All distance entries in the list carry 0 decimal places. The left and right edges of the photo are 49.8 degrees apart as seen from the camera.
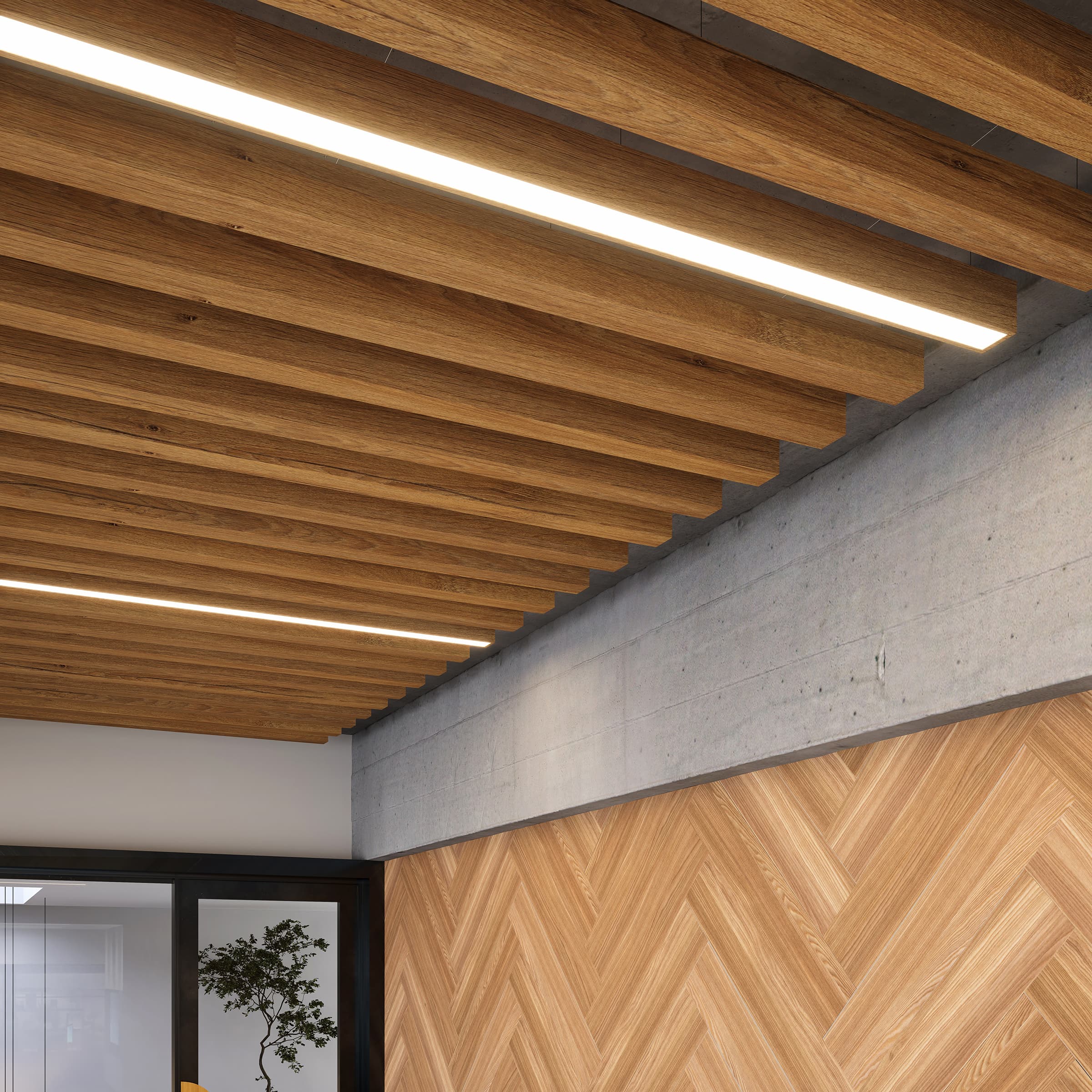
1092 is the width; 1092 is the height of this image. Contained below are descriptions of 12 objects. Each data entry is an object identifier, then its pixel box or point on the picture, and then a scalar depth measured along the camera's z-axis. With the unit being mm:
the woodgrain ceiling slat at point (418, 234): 2256
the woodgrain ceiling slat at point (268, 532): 3830
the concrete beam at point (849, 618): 3045
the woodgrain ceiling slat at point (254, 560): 4066
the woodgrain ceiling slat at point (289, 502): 3623
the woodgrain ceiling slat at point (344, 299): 2535
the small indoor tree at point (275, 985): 7250
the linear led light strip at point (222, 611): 4625
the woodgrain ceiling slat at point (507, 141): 2027
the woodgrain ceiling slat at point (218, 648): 5154
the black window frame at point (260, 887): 6867
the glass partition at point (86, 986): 6746
